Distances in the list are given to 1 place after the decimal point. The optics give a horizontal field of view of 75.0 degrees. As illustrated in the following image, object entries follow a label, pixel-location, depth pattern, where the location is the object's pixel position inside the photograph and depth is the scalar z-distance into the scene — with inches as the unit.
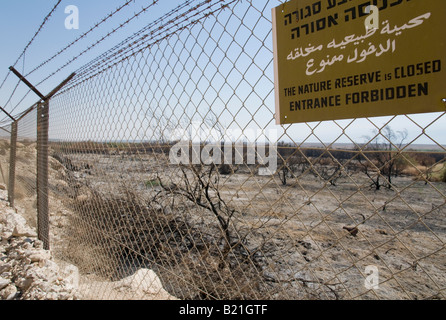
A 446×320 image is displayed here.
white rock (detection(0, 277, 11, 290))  109.0
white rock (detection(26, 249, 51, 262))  126.2
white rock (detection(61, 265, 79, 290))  118.7
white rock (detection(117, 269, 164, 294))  112.3
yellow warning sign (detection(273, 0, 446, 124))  31.2
